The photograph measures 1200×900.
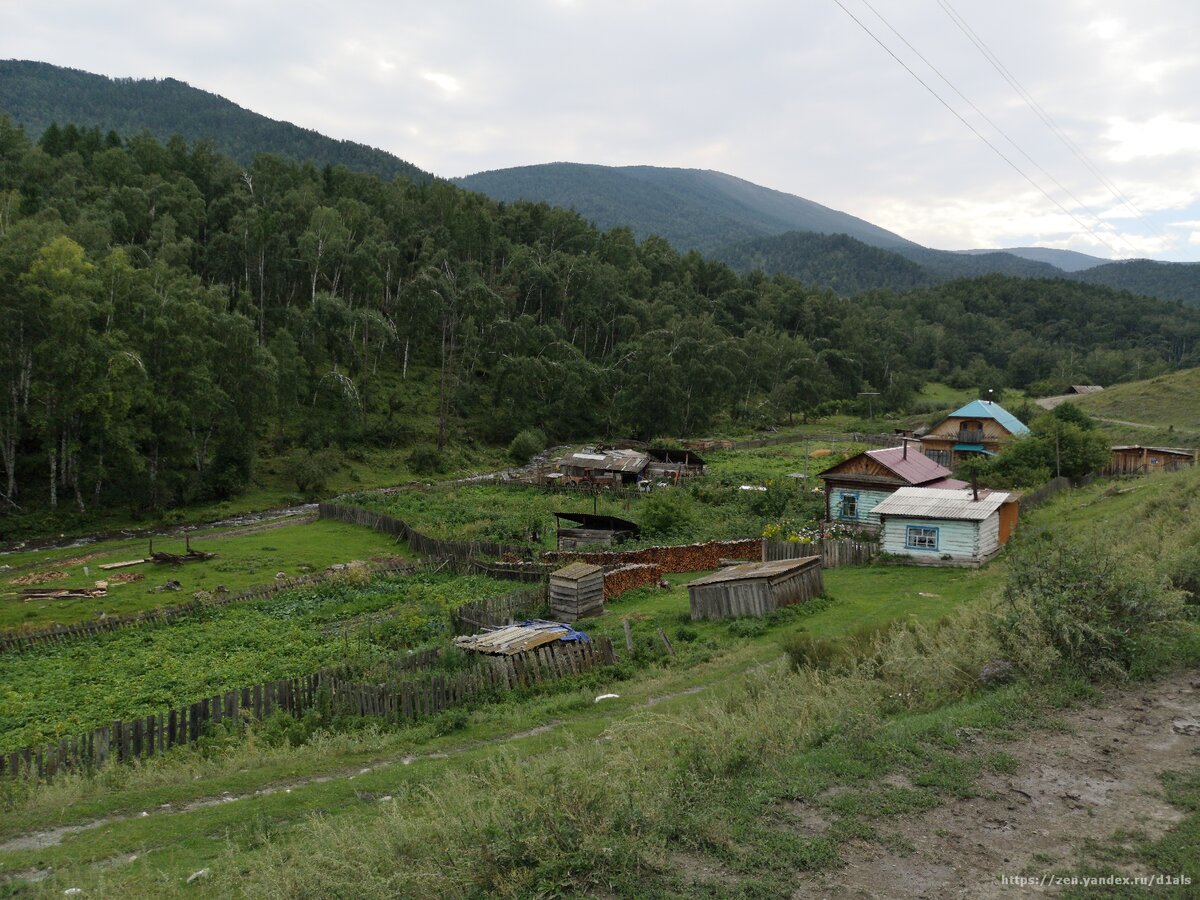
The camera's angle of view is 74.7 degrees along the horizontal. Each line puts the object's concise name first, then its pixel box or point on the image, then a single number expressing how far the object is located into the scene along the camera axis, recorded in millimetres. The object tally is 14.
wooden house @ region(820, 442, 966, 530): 40406
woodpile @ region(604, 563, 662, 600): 29766
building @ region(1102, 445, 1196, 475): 54719
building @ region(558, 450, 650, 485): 58781
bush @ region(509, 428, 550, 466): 75438
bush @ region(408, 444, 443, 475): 66875
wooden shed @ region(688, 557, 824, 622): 25062
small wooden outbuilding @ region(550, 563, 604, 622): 26062
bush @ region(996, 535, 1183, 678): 13227
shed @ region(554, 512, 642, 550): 37812
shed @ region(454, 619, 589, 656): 19750
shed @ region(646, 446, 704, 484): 62344
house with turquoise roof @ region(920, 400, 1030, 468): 65625
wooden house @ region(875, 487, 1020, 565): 32469
